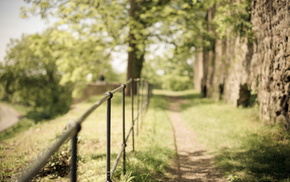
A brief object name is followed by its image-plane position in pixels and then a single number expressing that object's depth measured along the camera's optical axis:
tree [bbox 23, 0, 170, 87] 10.48
